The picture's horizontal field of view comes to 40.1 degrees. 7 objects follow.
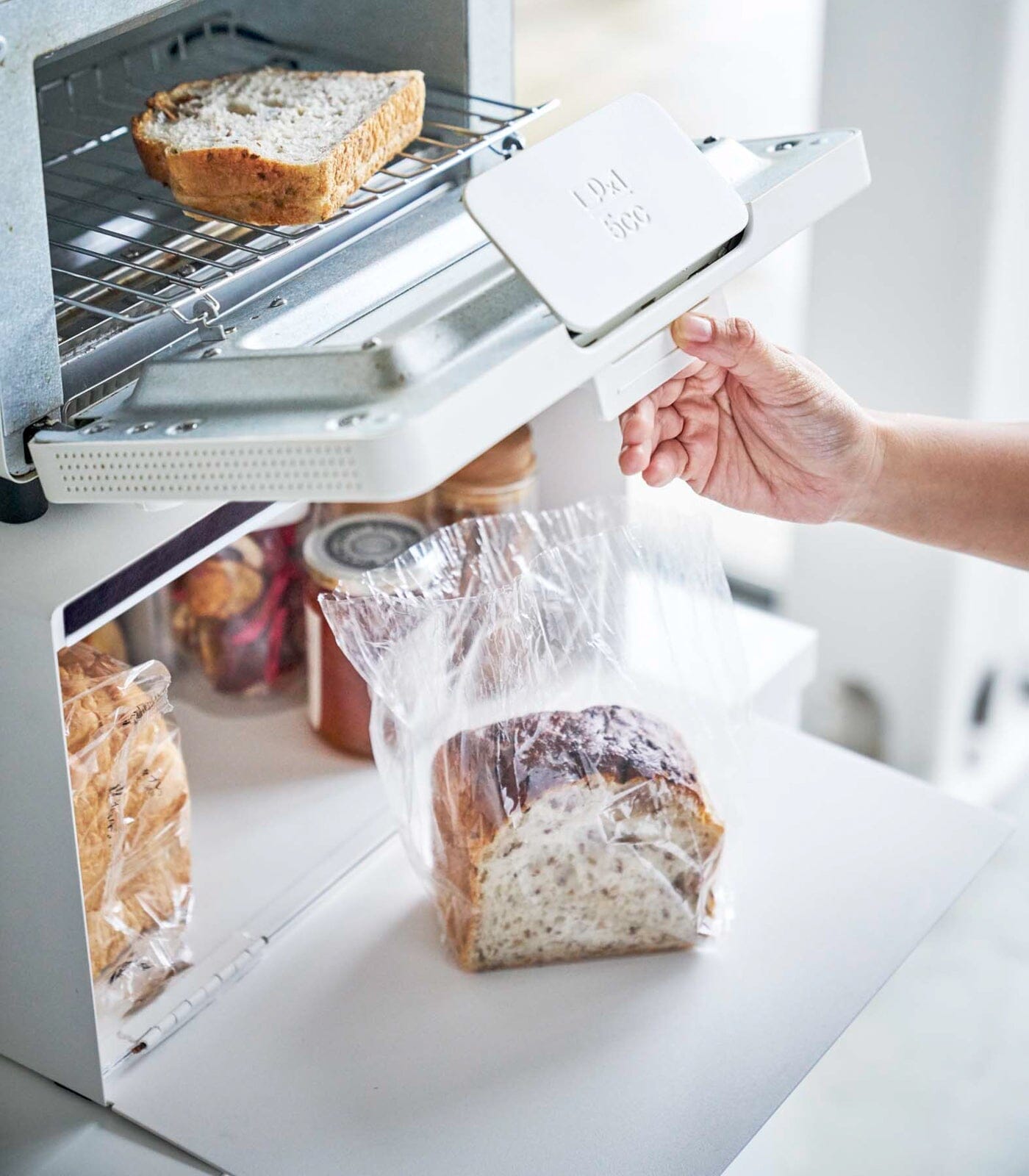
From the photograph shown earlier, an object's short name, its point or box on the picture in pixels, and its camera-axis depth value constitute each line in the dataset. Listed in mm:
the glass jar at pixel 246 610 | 1038
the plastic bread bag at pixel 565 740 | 799
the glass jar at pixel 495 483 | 1037
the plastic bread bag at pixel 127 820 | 749
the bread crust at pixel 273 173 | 771
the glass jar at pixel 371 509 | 1043
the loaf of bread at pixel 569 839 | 793
